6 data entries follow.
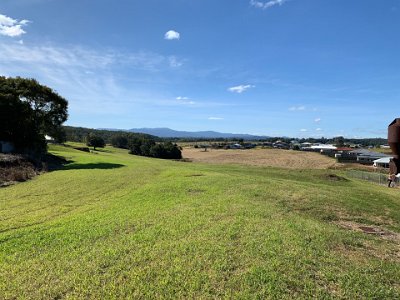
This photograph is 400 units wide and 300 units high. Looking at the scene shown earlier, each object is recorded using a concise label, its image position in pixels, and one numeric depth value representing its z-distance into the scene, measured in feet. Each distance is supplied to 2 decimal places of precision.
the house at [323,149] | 375.45
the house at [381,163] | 200.96
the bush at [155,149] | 268.41
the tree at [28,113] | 102.17
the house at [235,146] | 458.87
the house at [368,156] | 247.21
